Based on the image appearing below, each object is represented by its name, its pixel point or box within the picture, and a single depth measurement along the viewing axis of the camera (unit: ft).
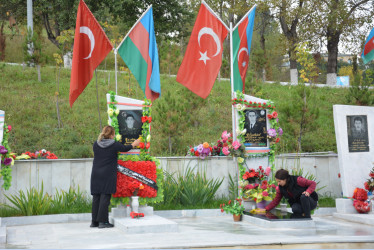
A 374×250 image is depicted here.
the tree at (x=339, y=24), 90.58
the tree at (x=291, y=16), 91.27
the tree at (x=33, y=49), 68.29
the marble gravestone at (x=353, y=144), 33.68
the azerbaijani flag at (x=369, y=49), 41.19
